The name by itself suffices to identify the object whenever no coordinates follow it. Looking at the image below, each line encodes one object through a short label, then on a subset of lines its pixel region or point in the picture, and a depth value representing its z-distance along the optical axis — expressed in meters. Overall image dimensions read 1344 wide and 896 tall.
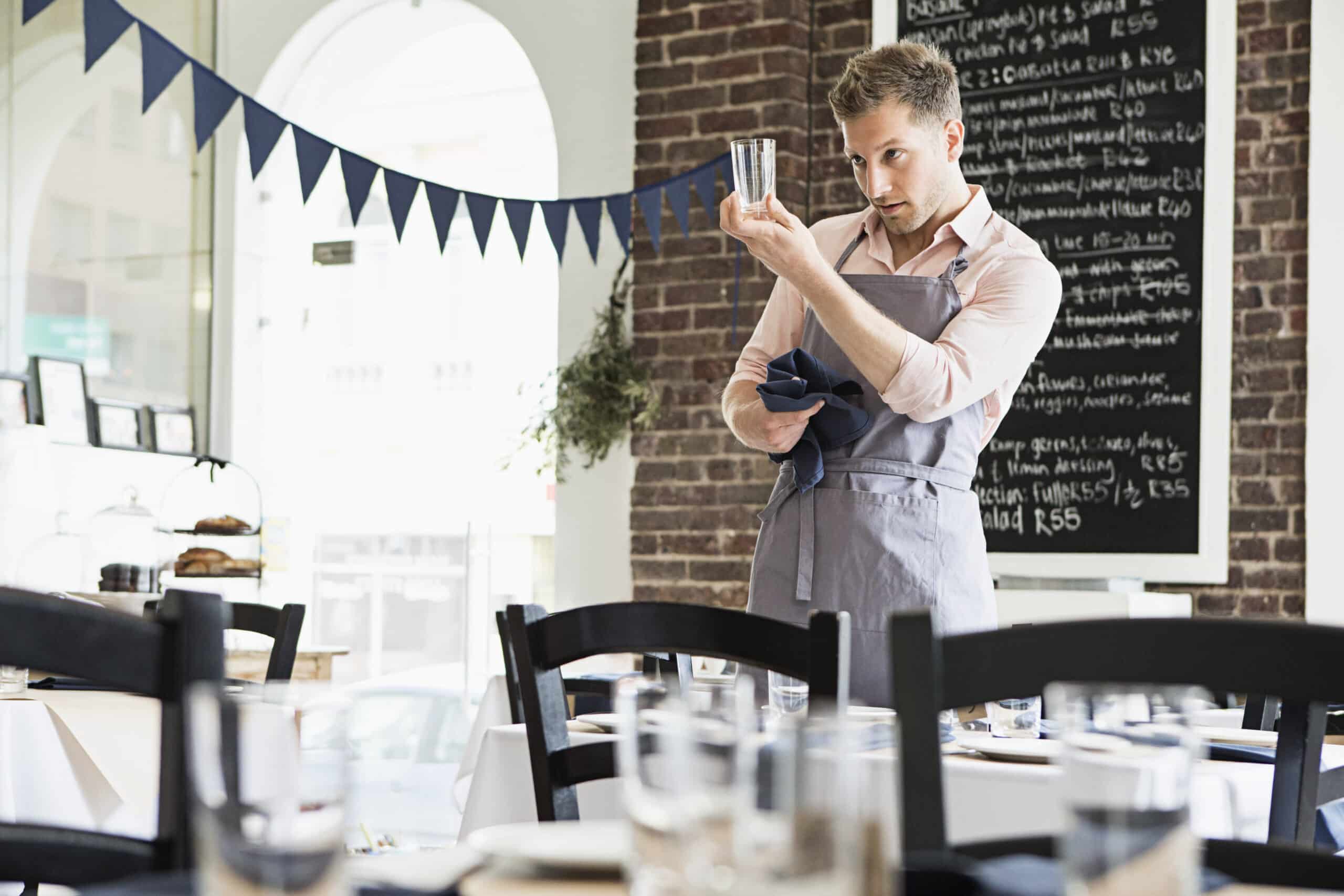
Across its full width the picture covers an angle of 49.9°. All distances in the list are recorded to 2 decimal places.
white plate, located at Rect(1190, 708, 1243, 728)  2.57
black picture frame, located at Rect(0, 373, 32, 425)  4.69
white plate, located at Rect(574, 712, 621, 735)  1.86
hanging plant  4.29
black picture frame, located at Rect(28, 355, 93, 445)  4.82
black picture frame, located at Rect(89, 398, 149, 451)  4.99
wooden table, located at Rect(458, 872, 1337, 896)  0.80
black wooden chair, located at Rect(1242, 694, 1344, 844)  2.37
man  1.97
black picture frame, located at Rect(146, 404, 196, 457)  5.15
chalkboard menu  3.74
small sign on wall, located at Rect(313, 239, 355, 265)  5.61
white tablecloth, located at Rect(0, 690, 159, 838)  2.01
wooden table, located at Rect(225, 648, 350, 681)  4.54
